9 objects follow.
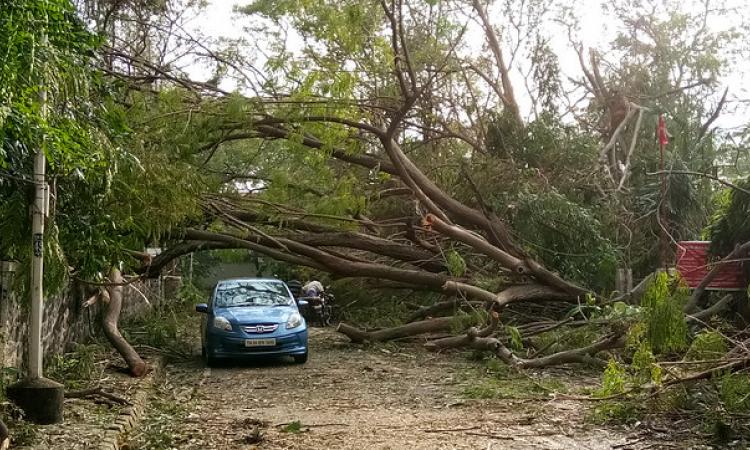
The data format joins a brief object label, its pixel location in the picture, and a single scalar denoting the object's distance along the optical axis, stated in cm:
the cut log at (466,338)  1225
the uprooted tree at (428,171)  1189
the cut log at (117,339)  1054
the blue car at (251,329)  1252
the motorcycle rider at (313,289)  1967
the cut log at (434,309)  1449
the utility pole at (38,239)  651
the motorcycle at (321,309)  1944
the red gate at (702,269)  1088
